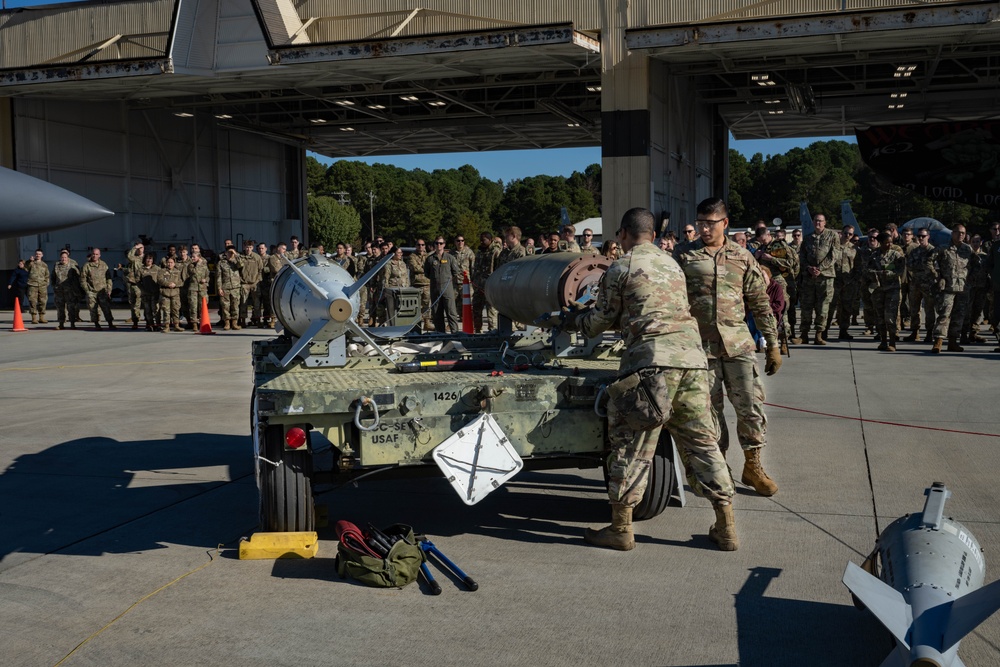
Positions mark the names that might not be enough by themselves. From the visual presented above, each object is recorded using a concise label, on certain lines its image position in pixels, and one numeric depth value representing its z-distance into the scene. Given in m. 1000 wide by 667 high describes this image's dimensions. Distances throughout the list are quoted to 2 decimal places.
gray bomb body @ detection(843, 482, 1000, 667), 3.41
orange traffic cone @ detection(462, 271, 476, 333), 11.73
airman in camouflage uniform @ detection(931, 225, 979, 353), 14.37
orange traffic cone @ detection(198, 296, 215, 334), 19.69
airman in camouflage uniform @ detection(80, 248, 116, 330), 21.11
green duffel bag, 4.82
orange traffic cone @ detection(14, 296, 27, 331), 20.49
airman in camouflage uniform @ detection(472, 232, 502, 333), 17.77
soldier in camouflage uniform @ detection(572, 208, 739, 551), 5.15
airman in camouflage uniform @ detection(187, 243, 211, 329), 20.72
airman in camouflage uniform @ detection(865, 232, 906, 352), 15.07
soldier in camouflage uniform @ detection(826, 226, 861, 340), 16.27
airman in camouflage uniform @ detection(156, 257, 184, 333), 19.98
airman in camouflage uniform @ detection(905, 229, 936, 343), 15.00
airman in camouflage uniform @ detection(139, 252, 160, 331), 20.56
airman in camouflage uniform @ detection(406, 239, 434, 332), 20.03
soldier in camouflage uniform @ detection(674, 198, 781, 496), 6.46
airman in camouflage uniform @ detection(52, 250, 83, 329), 21.39
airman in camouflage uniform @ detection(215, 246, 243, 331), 20.33
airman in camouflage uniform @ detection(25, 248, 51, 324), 22.12
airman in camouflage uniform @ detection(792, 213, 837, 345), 15.66
